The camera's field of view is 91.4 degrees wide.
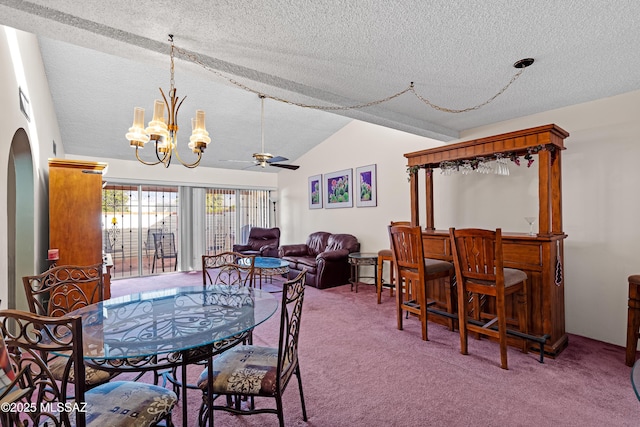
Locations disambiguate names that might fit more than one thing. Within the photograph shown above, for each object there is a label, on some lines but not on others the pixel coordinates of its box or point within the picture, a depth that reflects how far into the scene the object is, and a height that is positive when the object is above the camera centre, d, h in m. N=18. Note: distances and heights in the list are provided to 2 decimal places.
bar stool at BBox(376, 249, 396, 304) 4.40 -0.69
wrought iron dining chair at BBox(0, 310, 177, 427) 1.05 -0.67
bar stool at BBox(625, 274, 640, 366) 2.49 -0.84
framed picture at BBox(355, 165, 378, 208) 5.50 +0.56
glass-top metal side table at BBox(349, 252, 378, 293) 4.95 -0.70
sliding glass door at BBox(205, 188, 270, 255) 7.41 +0.10
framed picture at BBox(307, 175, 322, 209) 6.76 +0.60
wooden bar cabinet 2.70 -0.24
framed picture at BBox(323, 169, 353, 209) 6.04 +0.57
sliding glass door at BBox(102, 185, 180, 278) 6.32 -0.17
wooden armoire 3.35 +0.11
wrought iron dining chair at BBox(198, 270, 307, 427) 1.57 -0.80
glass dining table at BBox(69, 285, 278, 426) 1.34 -0.56
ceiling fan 4.26 +0.87
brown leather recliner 7.00 -0.50
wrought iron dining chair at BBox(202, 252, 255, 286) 2.61 -0.42
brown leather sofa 5.26 -0.73
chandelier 2.16 +0.63
